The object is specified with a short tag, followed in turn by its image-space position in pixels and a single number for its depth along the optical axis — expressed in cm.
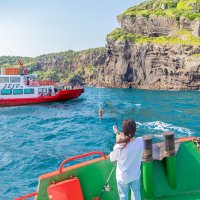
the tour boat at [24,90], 3443
